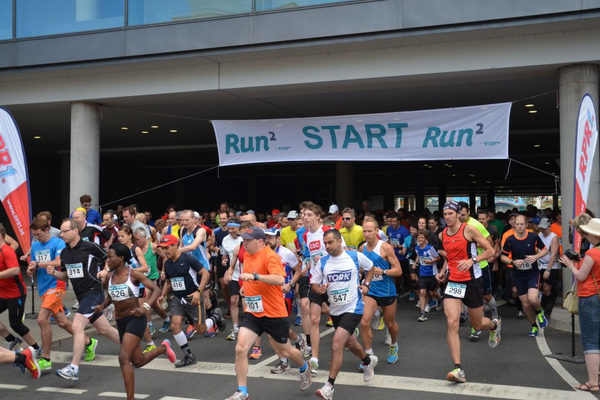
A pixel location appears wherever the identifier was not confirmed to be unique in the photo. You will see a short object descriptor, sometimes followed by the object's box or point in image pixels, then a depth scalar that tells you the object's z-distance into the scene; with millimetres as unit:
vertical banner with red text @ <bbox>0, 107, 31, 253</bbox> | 9492
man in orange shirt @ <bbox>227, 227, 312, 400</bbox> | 6242
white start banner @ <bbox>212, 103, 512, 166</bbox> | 12039
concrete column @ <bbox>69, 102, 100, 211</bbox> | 15086
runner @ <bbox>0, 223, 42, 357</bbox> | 7660
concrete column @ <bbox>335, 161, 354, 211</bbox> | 24156
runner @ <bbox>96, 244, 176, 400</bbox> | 5969
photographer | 6395
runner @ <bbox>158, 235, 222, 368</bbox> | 8219
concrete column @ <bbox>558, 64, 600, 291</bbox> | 11336
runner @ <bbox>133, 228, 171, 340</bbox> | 9289
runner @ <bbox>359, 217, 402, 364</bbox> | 7668
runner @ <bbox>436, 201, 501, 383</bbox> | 7109
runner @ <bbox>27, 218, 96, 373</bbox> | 7574
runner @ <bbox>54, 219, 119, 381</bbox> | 7500
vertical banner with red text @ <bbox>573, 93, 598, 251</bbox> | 8445
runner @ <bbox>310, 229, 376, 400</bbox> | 6473
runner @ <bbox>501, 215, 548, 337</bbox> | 9500
